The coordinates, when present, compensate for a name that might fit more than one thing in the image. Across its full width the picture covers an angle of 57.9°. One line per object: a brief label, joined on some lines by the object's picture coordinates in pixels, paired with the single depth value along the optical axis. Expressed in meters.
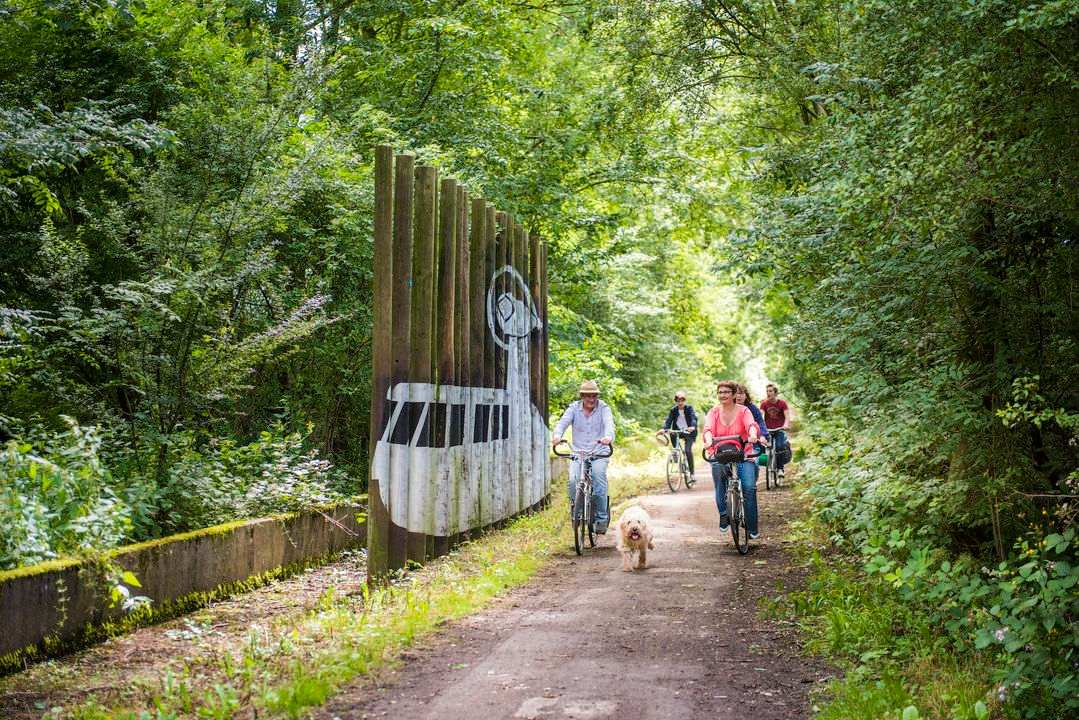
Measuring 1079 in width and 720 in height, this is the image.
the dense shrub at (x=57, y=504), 6.97
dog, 10.48
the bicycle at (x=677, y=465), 20.07
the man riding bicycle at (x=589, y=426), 11.93
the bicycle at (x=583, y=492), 11.81
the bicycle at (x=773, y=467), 19.78
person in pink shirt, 11.41
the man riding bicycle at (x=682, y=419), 19.98
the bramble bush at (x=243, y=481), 9.48
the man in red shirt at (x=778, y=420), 19.23
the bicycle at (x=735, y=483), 11.25
